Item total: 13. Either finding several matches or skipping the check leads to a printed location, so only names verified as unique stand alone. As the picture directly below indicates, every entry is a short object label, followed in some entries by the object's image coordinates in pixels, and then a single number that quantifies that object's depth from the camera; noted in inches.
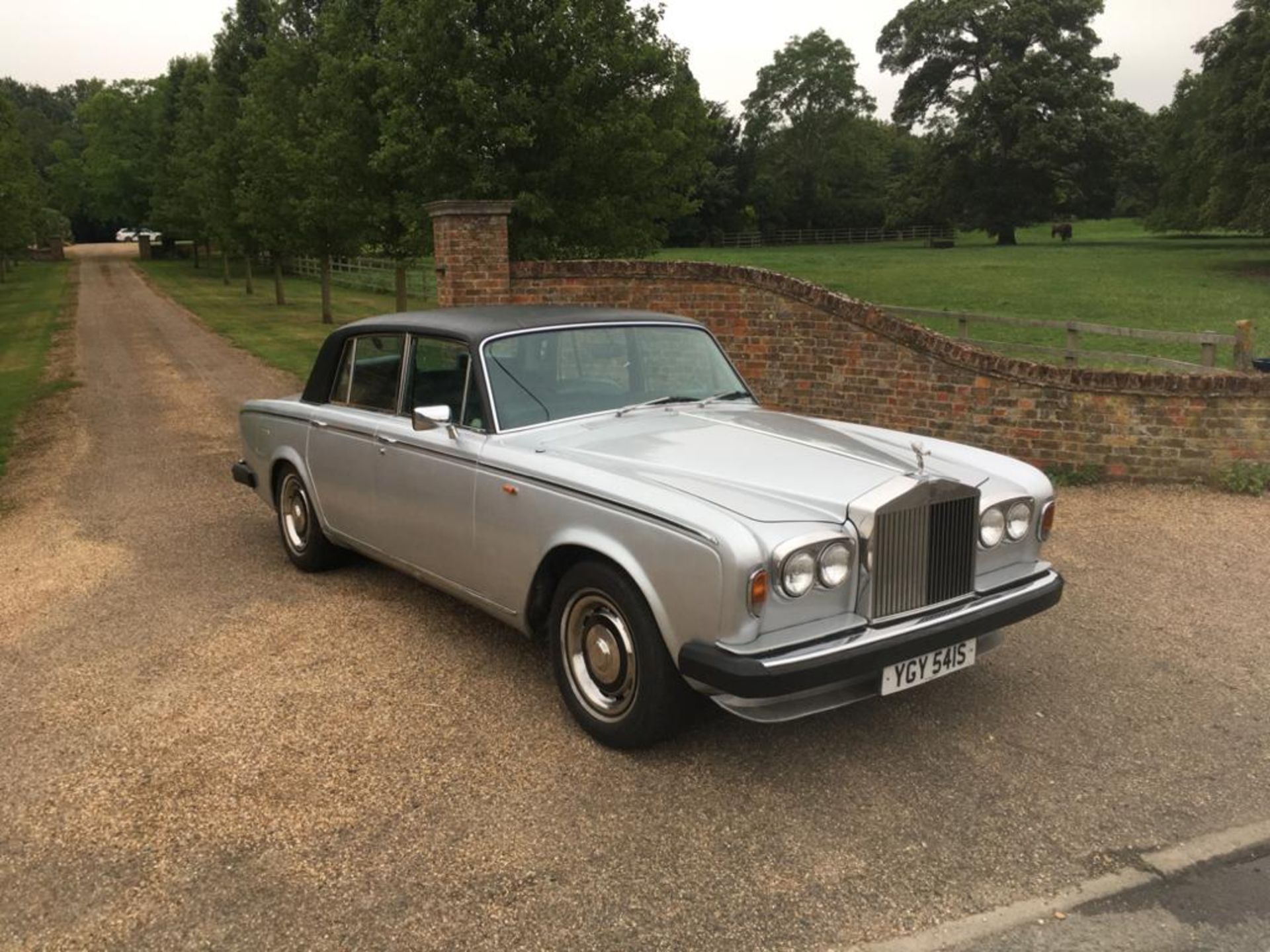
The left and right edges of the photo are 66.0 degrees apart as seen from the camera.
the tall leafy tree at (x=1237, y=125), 1190.3
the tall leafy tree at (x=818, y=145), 2942.9
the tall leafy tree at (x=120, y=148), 2342.5
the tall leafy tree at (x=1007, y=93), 2080.5
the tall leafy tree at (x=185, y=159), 1368.1
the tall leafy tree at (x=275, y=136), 850.1
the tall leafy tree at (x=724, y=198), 2844.5
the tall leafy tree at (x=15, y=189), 1177.4
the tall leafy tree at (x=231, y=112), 1185.4
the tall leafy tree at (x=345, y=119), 586.6
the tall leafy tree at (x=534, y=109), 464.8
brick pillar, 363.6
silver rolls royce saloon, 127.4
